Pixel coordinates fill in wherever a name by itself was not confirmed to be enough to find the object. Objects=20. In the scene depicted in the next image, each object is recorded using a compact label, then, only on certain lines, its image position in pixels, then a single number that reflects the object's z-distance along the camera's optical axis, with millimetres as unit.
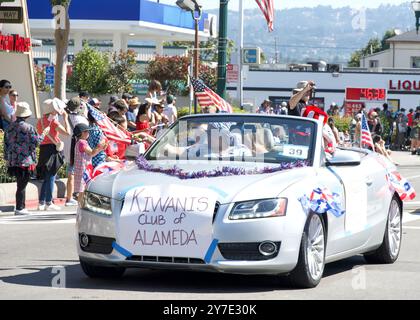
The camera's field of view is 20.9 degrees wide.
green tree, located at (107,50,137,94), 47562
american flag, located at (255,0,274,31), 27938
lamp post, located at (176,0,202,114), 27781
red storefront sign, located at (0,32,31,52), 30781
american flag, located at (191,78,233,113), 20856
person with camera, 16359
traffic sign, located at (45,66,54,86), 48281
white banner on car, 9266
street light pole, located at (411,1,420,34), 35188
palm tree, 28350
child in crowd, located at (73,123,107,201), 16958
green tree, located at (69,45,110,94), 47812
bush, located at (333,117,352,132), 42719
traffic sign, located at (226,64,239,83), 39200
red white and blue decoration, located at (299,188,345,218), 9633
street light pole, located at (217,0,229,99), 23861
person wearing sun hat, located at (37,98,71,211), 18031
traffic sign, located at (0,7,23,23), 24031
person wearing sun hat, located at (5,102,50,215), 17094
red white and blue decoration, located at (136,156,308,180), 9829
